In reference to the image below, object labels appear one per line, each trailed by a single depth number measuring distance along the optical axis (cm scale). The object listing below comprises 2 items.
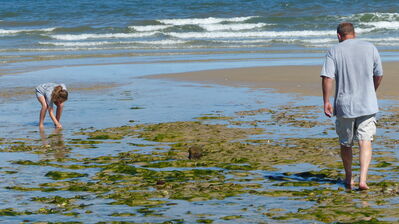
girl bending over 2294
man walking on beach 1352
